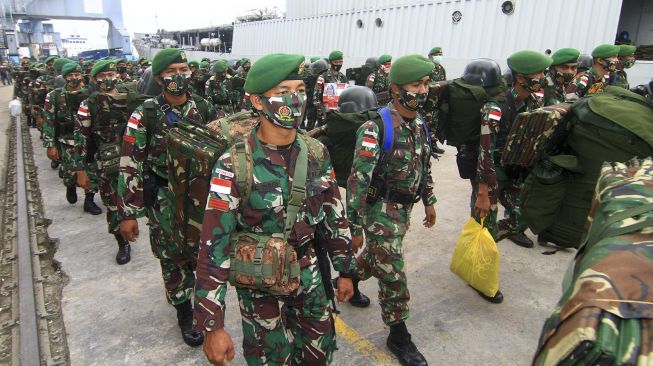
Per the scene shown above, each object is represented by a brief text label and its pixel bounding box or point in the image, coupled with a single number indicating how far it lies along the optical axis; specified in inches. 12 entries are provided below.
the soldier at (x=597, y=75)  213.3
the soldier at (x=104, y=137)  176.6
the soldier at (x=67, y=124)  225.9
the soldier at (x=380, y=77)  365.4
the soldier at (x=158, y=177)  118.2
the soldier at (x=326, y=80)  330.2
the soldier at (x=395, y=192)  105.4
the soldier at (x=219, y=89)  383.2
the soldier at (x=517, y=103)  139.6
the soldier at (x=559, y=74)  169.3
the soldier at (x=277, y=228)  75.0
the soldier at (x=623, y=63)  261.1
